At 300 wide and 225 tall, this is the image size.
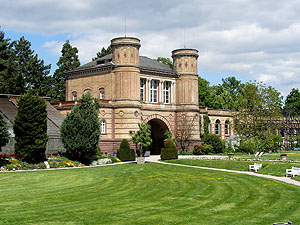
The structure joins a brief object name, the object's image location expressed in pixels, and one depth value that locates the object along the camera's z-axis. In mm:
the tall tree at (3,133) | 30891
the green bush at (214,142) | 55250
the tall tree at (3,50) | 62000
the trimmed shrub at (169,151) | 41622
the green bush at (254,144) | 41281
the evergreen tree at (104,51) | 75212
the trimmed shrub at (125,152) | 42219
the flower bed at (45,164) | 31658
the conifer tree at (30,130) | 33469
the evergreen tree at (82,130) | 37219
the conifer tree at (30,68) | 63688
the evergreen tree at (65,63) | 69538
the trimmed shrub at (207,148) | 53062
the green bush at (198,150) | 51969
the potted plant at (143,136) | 39906
